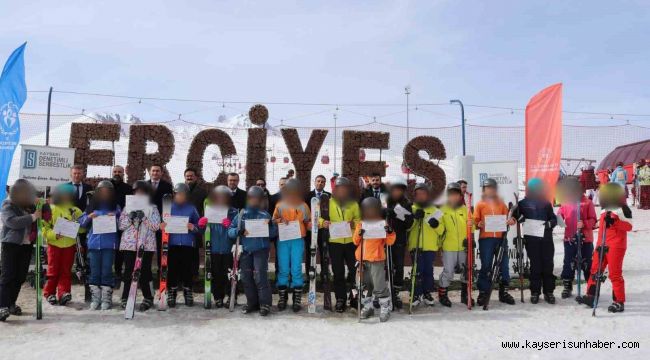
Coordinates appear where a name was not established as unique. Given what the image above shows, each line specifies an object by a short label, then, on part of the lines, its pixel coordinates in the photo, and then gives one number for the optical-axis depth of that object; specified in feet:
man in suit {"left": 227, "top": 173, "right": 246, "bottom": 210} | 22.99
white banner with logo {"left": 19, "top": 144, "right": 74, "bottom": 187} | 24.70
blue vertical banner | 28.35
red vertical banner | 27.78
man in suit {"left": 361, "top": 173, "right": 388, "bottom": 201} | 23.24
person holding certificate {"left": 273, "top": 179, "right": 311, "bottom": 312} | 20.62
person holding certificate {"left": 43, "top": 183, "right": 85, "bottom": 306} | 20.68
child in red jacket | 20.01
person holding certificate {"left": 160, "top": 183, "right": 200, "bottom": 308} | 21.04
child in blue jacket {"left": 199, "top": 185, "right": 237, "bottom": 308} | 21.08
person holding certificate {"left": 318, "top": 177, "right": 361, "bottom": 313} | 20.75
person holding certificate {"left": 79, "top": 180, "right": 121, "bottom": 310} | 20.52
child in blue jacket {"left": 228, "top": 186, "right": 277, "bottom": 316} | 20.31
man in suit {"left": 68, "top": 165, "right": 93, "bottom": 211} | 23.21
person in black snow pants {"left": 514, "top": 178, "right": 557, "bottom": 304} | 22.21
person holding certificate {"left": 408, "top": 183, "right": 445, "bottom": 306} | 21.65
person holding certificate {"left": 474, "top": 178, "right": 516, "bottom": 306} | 22.02
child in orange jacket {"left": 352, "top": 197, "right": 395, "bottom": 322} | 19.56
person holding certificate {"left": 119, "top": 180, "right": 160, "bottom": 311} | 20.75
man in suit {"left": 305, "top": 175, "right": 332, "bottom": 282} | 22.72
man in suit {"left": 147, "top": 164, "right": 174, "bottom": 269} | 22.48
